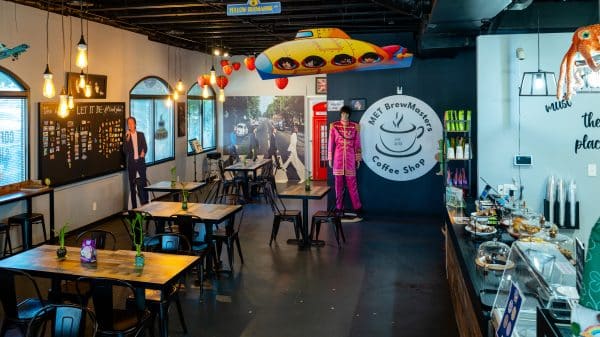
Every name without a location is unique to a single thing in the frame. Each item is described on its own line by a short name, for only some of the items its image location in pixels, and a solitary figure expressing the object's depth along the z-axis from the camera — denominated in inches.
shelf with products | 311.3
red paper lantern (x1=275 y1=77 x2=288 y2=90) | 455.4
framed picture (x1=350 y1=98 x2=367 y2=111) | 391.5
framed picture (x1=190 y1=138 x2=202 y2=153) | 528.3
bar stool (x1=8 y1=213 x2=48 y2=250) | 274.5
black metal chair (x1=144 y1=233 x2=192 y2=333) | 170.3
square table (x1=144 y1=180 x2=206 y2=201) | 323.3
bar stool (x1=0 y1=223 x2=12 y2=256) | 267.7
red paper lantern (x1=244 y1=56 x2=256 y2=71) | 409.1
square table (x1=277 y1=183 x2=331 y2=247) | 295.3
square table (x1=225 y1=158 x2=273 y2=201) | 434.3
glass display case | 88.0
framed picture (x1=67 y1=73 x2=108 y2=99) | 334.0
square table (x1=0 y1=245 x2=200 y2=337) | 156.9
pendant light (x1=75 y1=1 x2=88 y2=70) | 235.8
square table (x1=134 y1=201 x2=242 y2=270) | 237.6
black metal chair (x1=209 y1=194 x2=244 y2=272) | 254.2
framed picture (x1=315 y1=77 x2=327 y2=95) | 572.4
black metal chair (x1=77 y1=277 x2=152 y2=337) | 147.9
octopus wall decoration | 138.0
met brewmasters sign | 382.6
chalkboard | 313.9
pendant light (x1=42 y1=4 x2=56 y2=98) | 242.2
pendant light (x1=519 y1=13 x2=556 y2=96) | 229.3
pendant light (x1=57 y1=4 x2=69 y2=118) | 258.4
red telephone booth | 574.2
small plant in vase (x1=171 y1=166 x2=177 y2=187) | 329.0
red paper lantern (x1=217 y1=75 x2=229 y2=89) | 452.1
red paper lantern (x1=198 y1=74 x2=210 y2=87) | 430.9
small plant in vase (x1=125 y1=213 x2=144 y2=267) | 167.9
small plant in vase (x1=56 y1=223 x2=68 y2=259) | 179.8
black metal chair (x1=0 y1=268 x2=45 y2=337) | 155.6
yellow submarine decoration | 264.1
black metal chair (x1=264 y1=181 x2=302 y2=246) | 300.4
